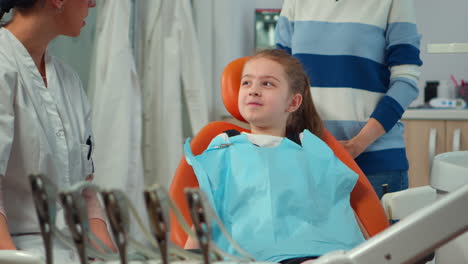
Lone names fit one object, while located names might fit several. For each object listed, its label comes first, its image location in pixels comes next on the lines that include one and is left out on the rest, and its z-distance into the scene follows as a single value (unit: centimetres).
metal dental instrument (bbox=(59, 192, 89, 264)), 106
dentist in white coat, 220
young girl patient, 225
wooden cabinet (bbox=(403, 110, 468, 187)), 351
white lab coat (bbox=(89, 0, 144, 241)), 318
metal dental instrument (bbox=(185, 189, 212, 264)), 105
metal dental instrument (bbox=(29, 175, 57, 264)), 106
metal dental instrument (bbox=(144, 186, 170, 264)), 105
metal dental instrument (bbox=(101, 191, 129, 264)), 105
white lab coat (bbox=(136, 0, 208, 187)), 350
